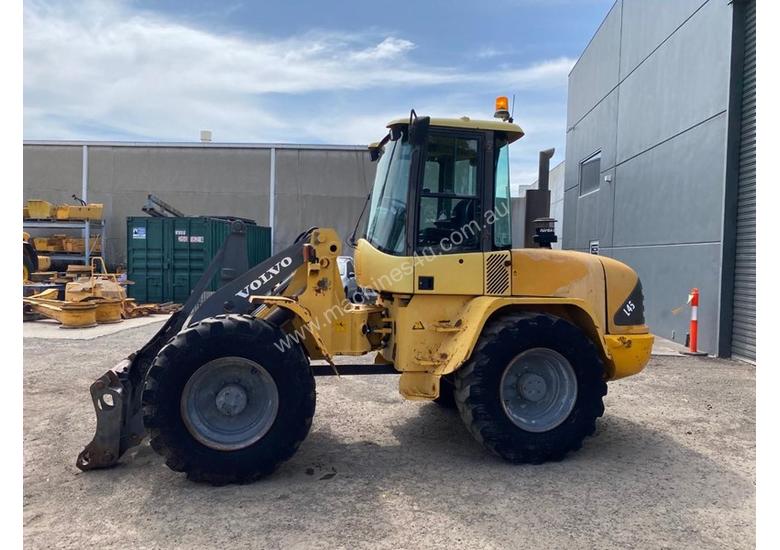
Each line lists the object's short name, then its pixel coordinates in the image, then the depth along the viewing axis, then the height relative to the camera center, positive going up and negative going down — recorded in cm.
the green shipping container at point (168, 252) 1697 -5
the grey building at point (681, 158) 952 +214
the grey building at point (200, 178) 2194 +289
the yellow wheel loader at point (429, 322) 440 -57
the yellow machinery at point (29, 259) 1636 -33
